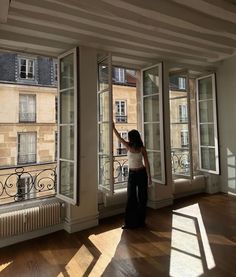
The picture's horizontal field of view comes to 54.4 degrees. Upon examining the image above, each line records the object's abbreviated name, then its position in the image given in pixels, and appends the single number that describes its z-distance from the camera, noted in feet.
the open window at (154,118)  13.96
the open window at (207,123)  16.98
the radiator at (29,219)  9.82
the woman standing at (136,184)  11.42
